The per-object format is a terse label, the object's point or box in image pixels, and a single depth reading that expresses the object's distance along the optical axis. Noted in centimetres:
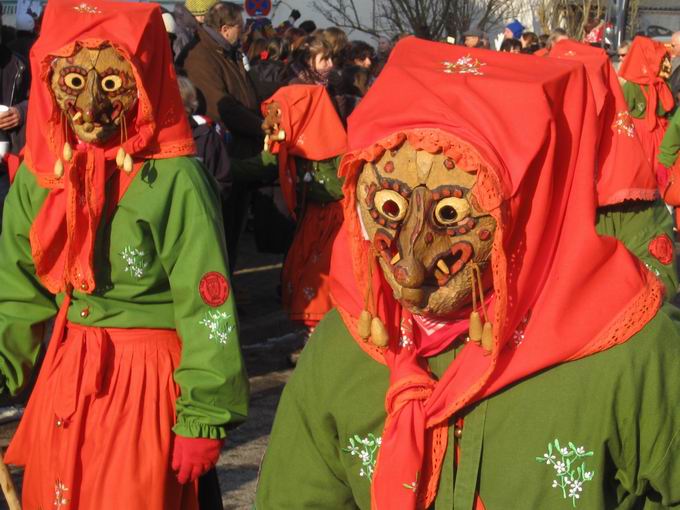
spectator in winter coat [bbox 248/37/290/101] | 1026
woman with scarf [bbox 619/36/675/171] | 1148
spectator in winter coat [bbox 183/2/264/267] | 888
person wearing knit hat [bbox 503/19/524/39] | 1960
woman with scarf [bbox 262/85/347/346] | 824
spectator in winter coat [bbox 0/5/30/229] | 712
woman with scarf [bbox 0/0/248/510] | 415
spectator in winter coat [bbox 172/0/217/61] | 959
